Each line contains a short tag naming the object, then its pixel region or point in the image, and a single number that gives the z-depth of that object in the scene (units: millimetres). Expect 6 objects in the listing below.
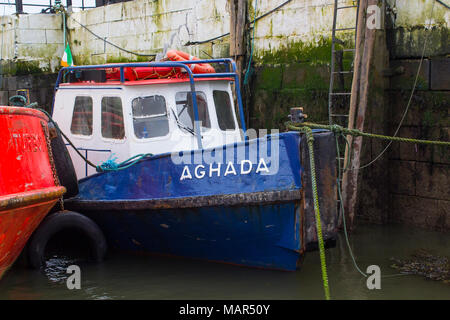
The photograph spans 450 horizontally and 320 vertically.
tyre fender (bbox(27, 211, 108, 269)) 6598
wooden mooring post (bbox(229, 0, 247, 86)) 9594
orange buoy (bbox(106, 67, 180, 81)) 7250
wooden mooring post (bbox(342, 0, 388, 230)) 7734
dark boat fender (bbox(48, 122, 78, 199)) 6852
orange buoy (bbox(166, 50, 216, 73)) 7430
